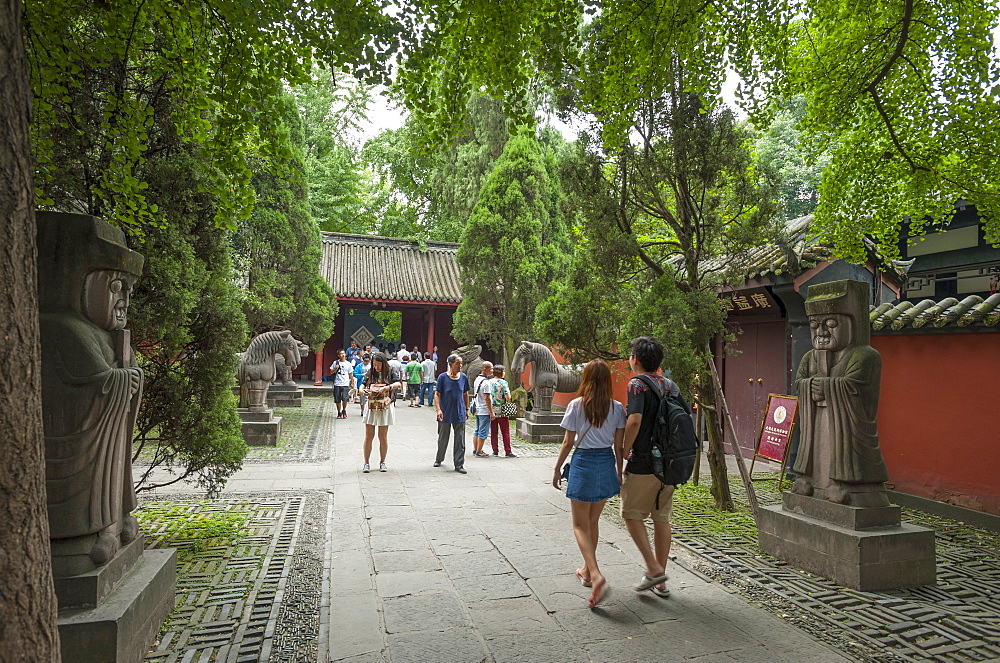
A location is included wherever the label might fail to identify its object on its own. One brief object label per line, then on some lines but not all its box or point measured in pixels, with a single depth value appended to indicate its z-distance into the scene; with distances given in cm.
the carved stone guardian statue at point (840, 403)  469
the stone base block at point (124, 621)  279
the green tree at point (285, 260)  1345
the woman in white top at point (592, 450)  415
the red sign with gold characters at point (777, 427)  752
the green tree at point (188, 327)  473
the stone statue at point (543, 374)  1180
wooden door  945
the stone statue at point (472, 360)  1770
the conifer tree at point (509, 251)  1513
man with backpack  415
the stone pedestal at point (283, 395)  1658
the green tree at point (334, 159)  2362
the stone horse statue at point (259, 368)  1137
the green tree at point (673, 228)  617
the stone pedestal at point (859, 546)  437
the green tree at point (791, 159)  2400
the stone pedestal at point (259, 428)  1041
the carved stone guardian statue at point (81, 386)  307
